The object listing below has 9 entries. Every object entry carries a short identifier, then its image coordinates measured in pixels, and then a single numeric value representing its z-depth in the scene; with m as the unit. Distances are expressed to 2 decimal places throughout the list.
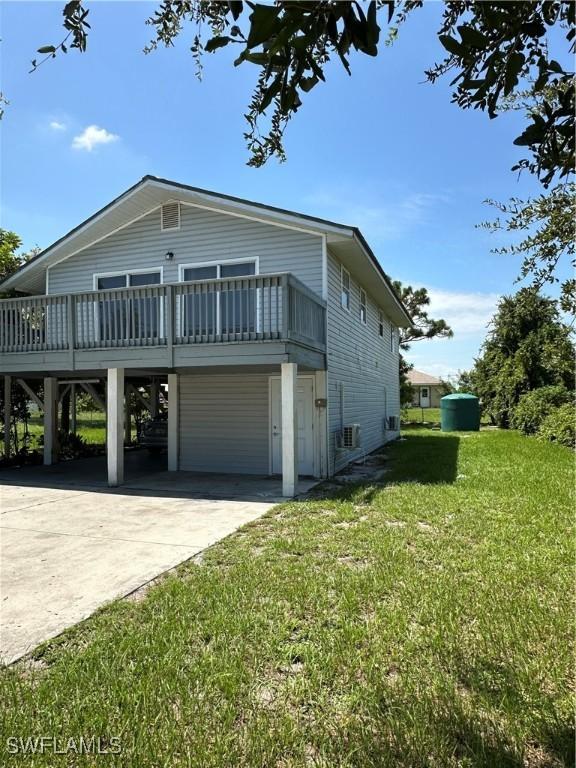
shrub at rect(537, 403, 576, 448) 15.12
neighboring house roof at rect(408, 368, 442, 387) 53.00
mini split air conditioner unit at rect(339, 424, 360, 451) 11.51
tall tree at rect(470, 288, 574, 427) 21.41
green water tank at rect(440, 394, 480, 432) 23.23
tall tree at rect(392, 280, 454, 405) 32.09
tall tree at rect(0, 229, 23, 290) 13.02
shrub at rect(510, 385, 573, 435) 18.53
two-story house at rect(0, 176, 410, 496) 8.95
